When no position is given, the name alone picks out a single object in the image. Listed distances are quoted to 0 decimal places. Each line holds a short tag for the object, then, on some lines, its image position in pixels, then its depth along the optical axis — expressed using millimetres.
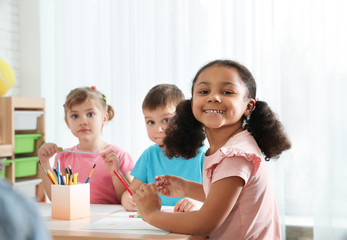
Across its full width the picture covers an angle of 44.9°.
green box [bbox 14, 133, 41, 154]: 2777
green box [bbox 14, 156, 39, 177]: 2793
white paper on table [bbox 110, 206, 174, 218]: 1297
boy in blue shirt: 1651
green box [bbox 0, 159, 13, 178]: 2658
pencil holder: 1217
